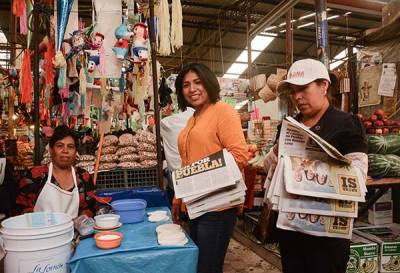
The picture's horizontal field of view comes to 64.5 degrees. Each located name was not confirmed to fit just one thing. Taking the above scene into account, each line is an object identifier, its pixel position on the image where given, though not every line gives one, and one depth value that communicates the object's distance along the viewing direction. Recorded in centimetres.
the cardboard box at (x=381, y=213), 337
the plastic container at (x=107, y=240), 151
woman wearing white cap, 145
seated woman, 201
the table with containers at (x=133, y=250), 144
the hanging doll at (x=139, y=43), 235
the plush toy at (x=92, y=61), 238
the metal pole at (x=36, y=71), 250
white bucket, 135
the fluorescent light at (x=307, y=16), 852
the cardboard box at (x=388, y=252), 281
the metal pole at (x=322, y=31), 320
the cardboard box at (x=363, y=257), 275
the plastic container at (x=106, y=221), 174
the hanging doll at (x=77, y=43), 238
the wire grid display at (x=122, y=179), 234
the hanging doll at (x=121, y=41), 234
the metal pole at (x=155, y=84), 244
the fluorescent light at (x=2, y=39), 593
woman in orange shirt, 174
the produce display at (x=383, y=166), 271
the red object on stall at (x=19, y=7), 242
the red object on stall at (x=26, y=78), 304
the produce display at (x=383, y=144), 287
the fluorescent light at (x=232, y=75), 1357
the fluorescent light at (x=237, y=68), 1286
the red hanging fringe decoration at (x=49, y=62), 252
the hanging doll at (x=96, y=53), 237
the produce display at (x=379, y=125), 298
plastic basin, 193
